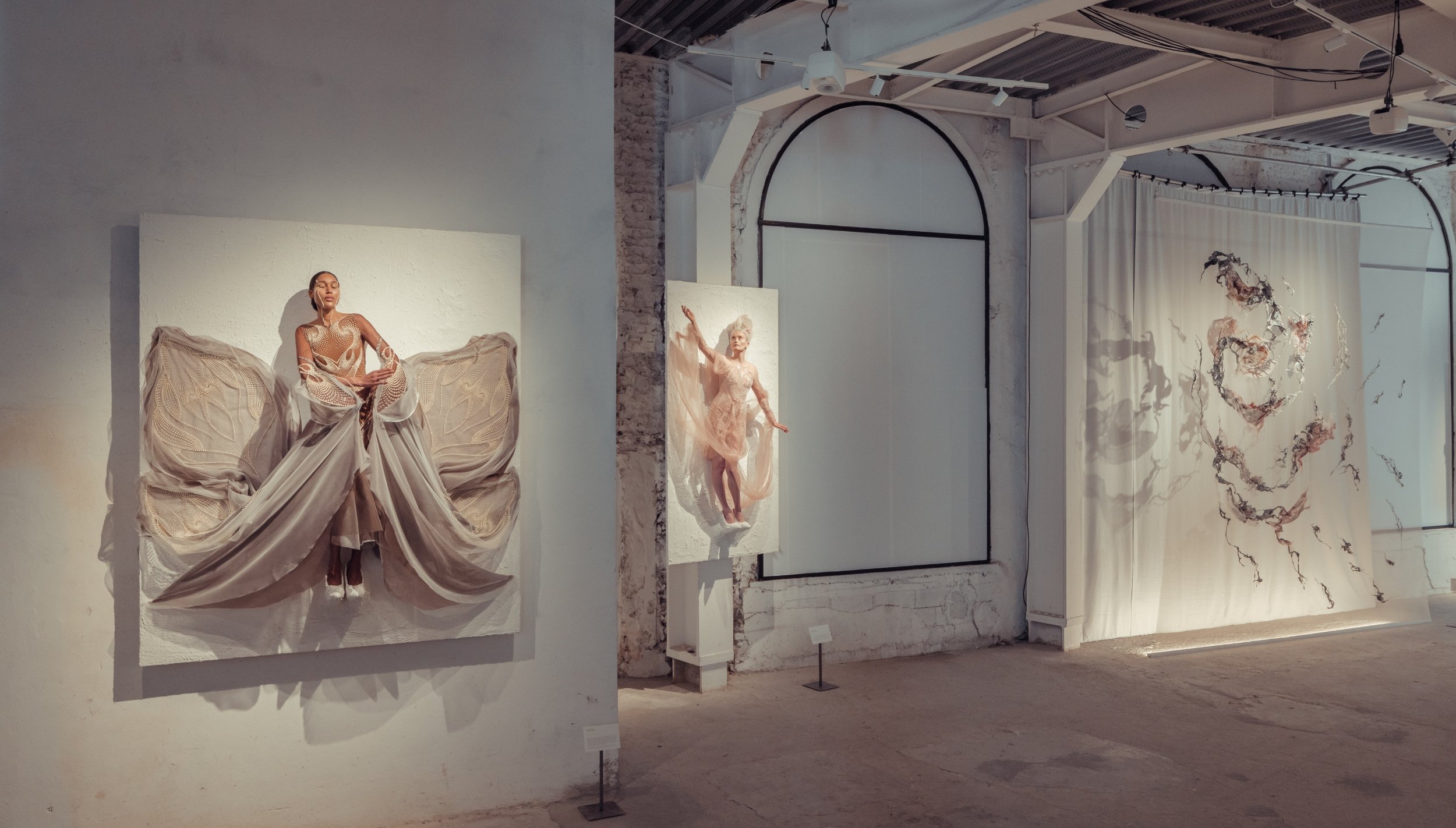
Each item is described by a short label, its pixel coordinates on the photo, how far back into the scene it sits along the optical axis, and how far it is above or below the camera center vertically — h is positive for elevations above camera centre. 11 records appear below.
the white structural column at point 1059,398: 7.52 +0.18
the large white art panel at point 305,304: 3.96 +0.46
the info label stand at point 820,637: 6.49 -1.30
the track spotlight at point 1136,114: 6.79 +1.97
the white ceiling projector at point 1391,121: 5.83 +1.65
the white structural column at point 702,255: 6.44 +1.04
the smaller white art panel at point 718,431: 6.28 -0.05
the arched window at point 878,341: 7.07 +0.56
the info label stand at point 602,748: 4.43 -1.37
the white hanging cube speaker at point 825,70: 4.89 +1.62
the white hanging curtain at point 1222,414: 7.88 +0.07
